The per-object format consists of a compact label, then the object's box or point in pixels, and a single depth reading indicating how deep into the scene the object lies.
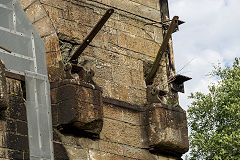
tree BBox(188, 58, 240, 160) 20.66
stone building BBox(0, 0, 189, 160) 9.77
